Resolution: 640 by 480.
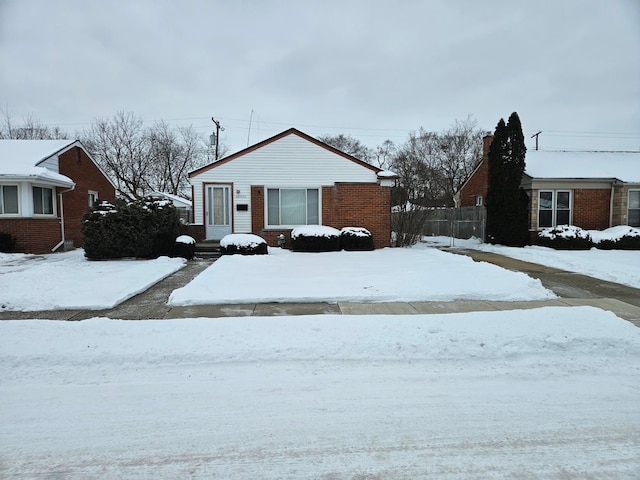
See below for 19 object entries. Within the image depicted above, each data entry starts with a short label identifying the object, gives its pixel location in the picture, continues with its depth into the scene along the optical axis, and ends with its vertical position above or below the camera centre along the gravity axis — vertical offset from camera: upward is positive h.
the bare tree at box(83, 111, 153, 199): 32.31 +5.19
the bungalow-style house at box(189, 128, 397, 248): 15.42 +0.99
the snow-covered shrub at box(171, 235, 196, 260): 13.02 -1.03
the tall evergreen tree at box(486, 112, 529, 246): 17.22 +1.43
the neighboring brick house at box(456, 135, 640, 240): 18.22 +0.89
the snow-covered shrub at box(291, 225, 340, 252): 13.93 -0.82
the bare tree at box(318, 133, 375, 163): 49.66 +9.01
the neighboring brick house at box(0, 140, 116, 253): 14.63 +1.05
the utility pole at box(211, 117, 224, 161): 34.69 +7.70
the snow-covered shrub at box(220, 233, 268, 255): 12.98 -0.96
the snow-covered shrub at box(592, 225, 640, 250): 16.00 -0.97
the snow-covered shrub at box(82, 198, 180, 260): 12.23 -0.44
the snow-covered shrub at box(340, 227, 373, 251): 14.56 -0.86
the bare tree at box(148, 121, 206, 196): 35.75 +5.35
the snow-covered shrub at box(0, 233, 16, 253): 14.23 -0.92
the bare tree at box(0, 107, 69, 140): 33.50 +7.41
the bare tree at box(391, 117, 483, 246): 38.61 +6.21
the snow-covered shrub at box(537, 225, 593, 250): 16.20 -0.92
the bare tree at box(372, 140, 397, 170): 47.19 +7.62
